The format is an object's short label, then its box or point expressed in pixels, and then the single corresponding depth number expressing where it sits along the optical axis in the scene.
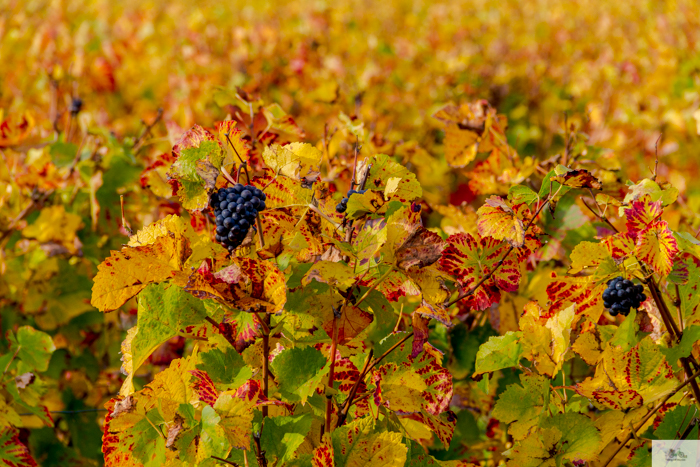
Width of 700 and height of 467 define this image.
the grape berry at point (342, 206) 2.42
